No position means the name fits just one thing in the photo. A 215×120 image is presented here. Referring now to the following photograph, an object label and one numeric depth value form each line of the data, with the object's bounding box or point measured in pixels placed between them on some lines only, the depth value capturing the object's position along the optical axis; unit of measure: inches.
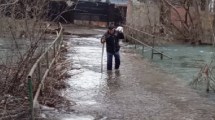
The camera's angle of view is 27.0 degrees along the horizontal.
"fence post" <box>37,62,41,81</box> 369.3
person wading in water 613.3
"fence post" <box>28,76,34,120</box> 277.6
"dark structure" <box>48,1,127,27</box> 1630.2
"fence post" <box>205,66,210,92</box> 496.5
